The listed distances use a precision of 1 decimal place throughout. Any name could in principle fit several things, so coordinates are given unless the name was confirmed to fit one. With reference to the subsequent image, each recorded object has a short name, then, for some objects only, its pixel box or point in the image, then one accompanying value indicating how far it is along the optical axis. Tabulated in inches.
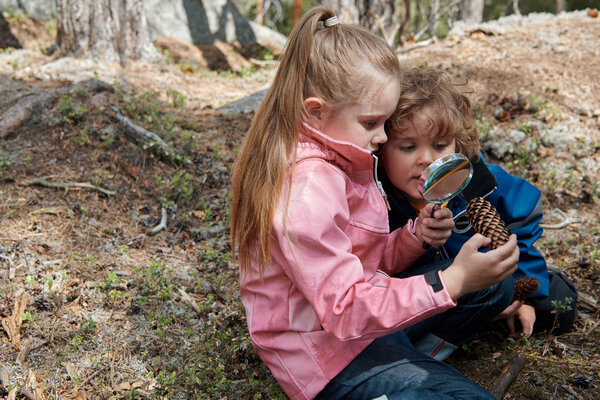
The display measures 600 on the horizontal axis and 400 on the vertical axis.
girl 77.5
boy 104.4
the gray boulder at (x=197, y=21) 313.7
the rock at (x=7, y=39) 293.4
